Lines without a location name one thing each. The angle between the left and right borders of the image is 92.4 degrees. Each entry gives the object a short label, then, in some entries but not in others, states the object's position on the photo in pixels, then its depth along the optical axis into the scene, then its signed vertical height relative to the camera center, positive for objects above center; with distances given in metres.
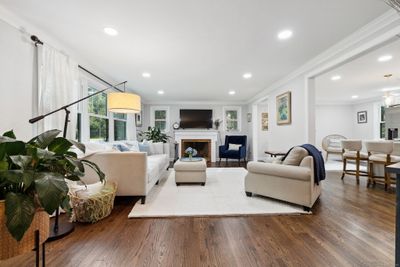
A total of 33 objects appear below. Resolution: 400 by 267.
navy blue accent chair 6.34 -0.50
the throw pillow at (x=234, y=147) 6.63 -0.45
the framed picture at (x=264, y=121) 7.54 +0.51
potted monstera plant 0.84 -0.20
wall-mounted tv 7.26 +0.60
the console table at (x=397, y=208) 0.92 -0.37
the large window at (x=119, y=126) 4.96 +0.23
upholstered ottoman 3.60 -0.71
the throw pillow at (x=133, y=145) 4.26 -0.24
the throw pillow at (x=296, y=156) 2.61 -0.30
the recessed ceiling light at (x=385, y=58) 3.35 +1.35
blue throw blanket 2.59 -0.41
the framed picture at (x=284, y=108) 4.30 +0.60
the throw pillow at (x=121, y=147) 3.55 -0.23
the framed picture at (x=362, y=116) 7.59 +0.69
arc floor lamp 3.03 +0.51
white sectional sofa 2.60 -0.48
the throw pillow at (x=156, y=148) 4.97 -0.36
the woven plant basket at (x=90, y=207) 2.13 -0.81
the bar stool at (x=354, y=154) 3.93 -0.44
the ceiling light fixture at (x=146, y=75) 4.12 +1.32
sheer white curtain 2.40 +0.66
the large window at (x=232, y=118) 7.57 +0.64
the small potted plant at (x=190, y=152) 4.07 -0.38
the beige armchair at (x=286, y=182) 2.44 -0.66
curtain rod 2.29 +1.15
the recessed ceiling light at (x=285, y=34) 2.45 +1.30
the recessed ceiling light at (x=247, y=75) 4.21 +1.32
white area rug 2.42 -0.98
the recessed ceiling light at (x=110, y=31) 2.37 +1.31
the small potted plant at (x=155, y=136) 5.97 -0.05
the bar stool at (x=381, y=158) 3.32 -0.45
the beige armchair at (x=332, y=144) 6.42 -0.38
